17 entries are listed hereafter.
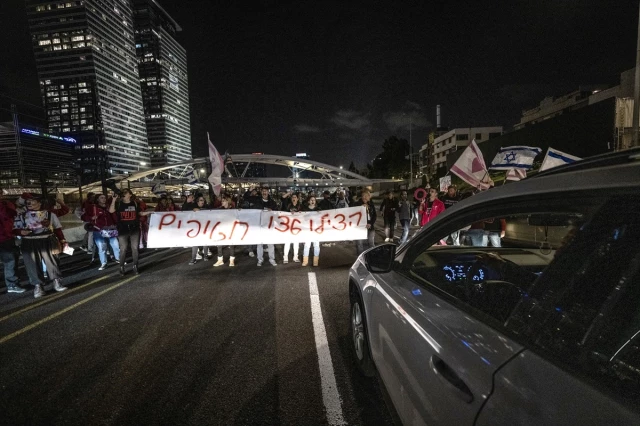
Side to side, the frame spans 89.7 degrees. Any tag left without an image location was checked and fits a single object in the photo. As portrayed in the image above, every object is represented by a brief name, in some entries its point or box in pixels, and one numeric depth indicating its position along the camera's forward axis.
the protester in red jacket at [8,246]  5.84
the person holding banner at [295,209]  7.66
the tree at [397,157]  71.44
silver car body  0.92
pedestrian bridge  67.44
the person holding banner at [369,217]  7.58
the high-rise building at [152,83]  189.75
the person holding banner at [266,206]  7.56
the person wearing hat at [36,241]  5.68
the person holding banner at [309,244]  7.36
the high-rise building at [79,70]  142.00
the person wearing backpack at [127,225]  6.79
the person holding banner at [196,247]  7.87
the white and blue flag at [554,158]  6.81
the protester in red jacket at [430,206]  7.88
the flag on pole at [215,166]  9.79
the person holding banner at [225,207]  7.53
